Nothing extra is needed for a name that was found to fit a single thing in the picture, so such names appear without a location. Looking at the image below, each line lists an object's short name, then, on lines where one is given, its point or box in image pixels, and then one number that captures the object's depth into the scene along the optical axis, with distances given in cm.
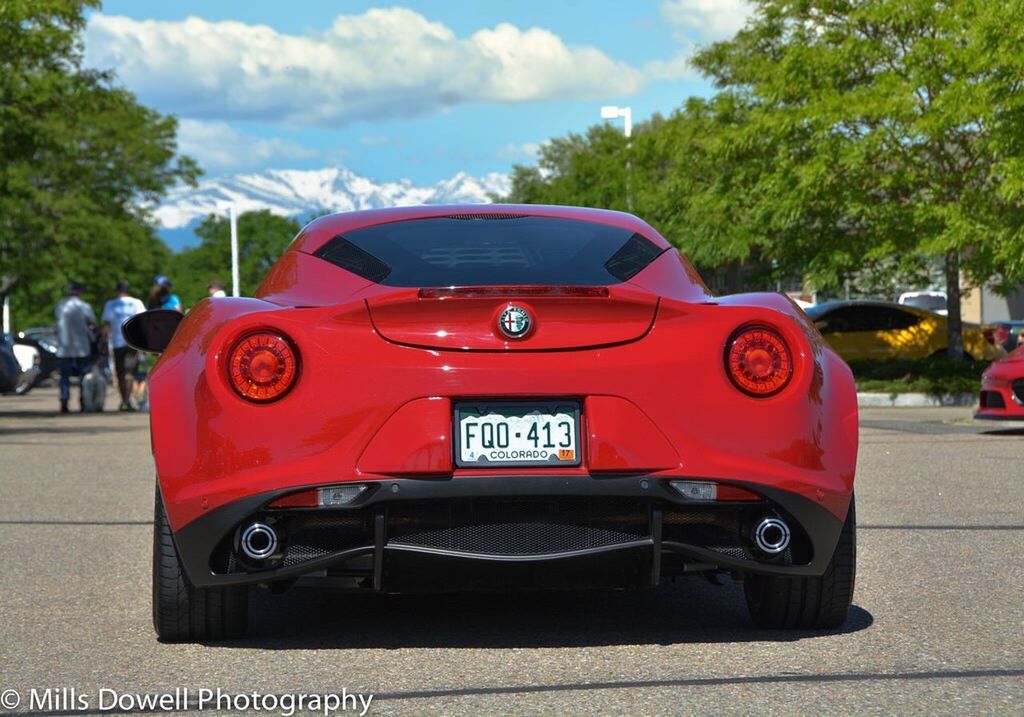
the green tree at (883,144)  2392
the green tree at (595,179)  5369
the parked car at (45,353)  3784
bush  2494
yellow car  2988
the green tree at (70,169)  2320
